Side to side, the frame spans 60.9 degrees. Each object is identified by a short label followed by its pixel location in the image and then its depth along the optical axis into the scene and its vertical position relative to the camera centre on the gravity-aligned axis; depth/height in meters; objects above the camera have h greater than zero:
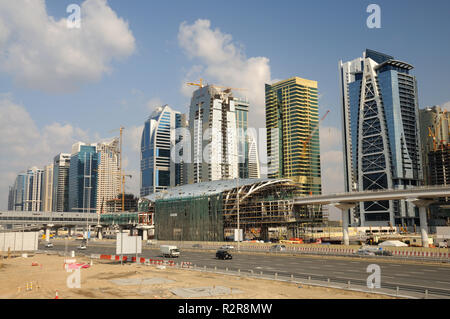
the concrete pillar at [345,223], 104.10 -3.45
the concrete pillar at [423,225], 90.91 -3.69
